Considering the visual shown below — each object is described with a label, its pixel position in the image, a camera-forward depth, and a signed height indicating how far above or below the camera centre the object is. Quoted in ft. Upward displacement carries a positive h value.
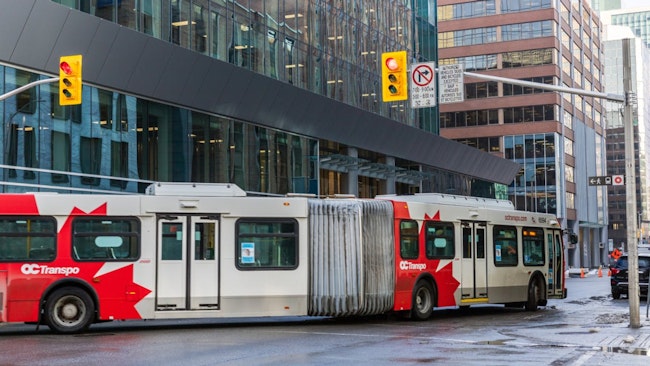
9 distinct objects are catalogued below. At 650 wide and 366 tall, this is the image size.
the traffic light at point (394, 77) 65.00 +12.79
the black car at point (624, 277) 108.17 -4.85
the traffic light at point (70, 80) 73.05 +14.36
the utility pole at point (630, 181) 65.77 +4.65
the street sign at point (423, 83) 69.77 +13.20
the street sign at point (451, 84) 70.33 +13.18
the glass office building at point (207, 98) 96.32 +21.19
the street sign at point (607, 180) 71.26 +5.05
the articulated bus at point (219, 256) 60.39 -0.98
